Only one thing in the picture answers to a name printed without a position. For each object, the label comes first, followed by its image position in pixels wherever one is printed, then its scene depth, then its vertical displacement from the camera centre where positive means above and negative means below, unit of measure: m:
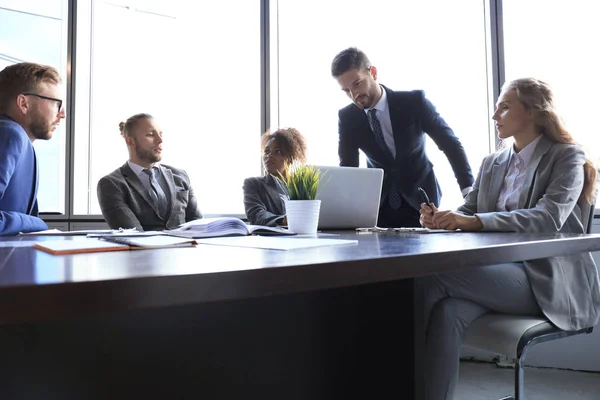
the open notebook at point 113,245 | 0.85 -0.05
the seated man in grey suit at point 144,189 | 2.75 +0.19
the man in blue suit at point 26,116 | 1.93 +0.47
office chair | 1.36 -0.36
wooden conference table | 0.53 -0.23
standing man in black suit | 2.63 +0.45
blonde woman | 1.44 -0.04
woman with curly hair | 2.81 +0.30
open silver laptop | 1.92 +0.08
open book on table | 1.41 -0.03
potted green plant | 1.63 +0.06
